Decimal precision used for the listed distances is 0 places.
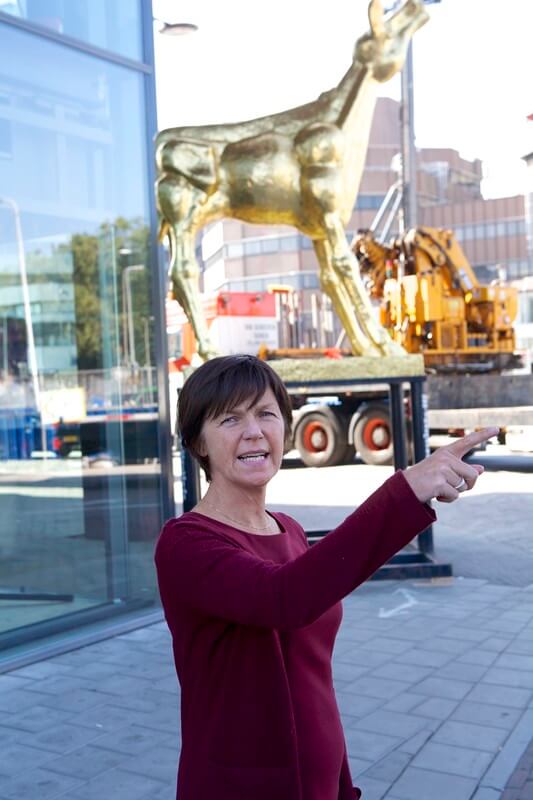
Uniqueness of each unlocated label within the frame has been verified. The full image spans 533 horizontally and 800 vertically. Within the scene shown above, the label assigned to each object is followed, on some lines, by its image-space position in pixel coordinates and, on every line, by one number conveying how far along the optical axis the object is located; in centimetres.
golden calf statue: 668
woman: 143
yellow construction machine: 1725
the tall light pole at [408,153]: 2006
